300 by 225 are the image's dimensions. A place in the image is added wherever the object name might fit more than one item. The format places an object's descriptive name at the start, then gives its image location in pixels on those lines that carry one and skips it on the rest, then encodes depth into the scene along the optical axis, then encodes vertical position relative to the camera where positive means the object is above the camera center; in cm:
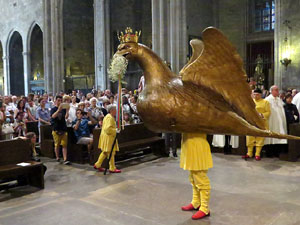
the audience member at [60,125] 816 -59
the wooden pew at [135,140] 789 -105
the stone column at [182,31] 1473 +314
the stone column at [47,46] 2253 +384
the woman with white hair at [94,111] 942 -28
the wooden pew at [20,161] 607 -118
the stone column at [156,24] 1495 +351
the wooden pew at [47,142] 924 -115
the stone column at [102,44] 2067 +367
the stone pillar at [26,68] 2777 +294
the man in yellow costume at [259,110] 810 -29
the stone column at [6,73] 3099 +277
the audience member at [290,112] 860 -34
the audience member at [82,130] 833 -75
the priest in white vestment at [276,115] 842 -41
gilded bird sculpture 394 +0
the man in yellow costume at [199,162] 428 -82
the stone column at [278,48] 1589 +248
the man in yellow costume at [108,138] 714 -81
